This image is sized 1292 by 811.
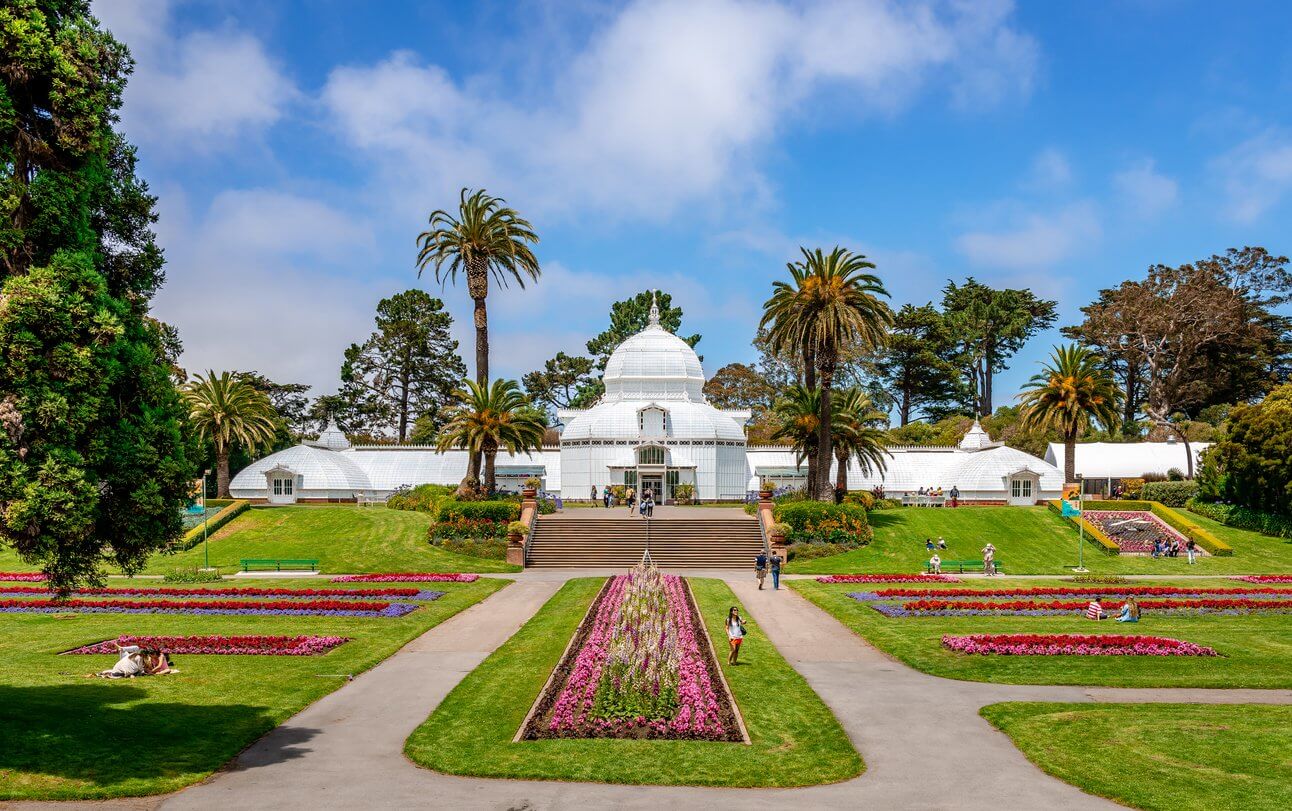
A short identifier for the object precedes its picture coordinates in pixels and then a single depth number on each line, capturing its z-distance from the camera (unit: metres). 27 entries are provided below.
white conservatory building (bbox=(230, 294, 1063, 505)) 67.69
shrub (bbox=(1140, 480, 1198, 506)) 60.41
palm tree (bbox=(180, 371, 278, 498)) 59.62
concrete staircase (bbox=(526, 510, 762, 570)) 46.41
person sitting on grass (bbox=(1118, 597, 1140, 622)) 29.44
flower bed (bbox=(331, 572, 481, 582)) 38.84
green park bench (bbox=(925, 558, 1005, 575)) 44.62
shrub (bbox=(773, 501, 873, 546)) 48.56
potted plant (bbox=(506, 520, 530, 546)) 45.94
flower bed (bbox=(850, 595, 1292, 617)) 30.97
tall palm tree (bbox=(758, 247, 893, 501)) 49.94
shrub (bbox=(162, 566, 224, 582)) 39.56
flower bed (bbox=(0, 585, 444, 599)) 34.19
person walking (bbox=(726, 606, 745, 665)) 22.16
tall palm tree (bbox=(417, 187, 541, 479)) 57.41
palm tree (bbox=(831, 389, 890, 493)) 55.53
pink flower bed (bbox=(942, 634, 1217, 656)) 23.78
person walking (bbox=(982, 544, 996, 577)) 44.00
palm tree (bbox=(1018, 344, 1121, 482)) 57.53
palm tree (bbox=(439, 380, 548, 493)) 53.59
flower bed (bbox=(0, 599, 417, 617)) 30.28
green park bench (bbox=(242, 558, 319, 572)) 42.94
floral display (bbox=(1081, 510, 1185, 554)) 52.00
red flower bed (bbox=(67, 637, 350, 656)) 23.23
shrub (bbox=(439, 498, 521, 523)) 48.91
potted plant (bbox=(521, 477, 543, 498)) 50.75
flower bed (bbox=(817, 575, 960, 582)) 39.62
